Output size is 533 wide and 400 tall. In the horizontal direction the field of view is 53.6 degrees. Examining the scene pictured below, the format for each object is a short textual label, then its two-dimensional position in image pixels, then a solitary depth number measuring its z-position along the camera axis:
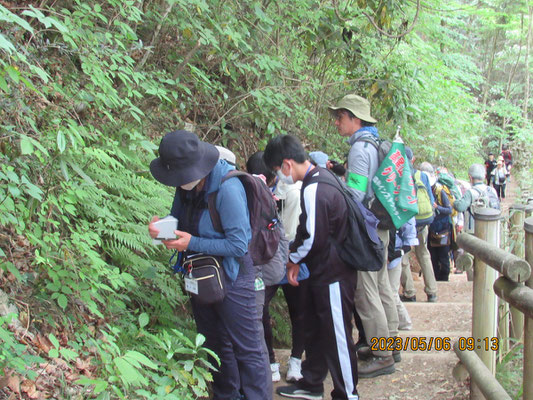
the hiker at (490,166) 25.81
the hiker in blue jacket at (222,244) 3.28
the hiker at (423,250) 7.26
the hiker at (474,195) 8.58
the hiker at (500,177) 22.71
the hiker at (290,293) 4.71
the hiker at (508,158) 27.11
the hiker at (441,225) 8.49
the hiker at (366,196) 4.73
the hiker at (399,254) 5.44
